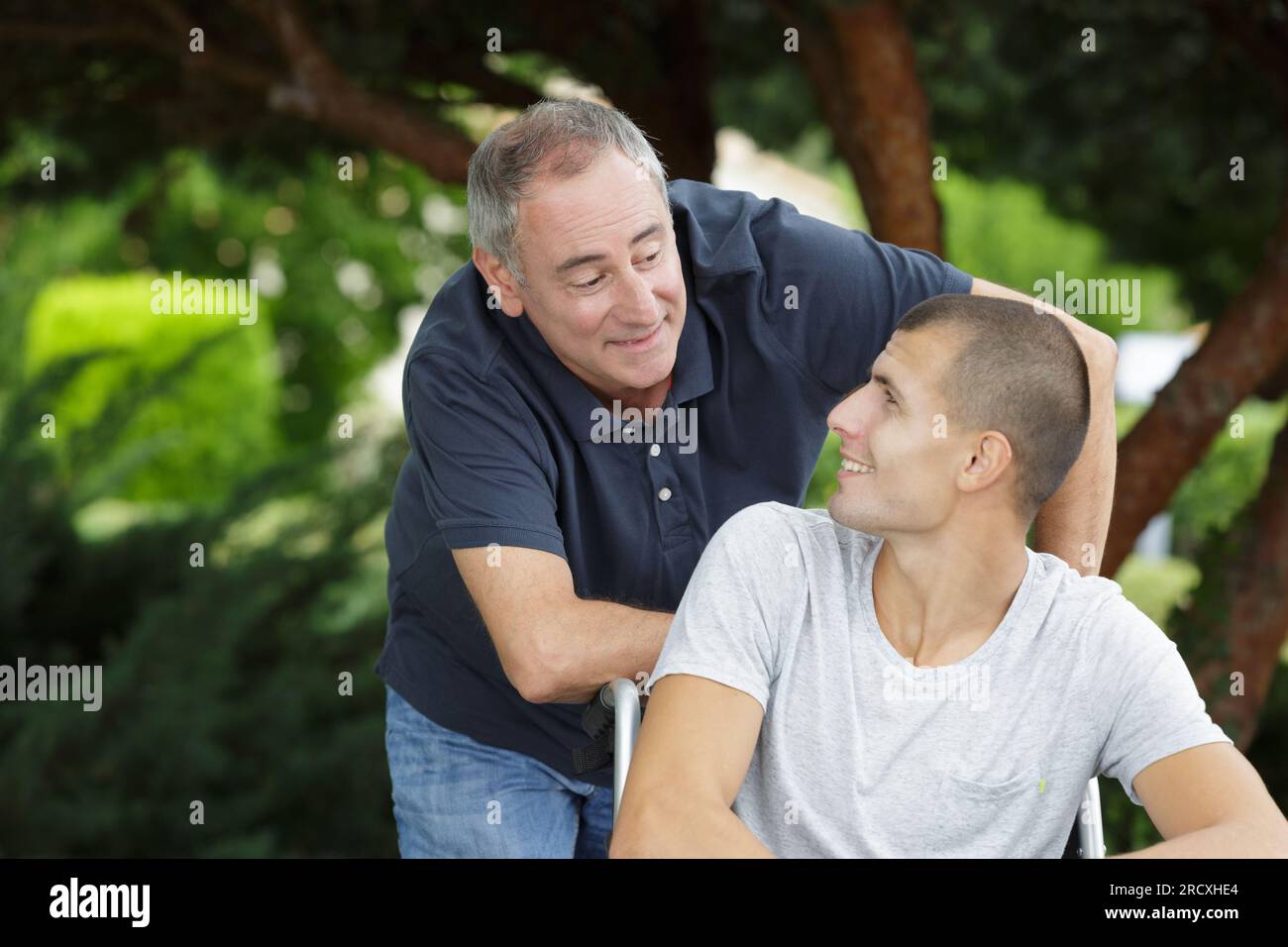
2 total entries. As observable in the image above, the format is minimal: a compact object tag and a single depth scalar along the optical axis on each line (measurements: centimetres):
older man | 216
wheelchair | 201
